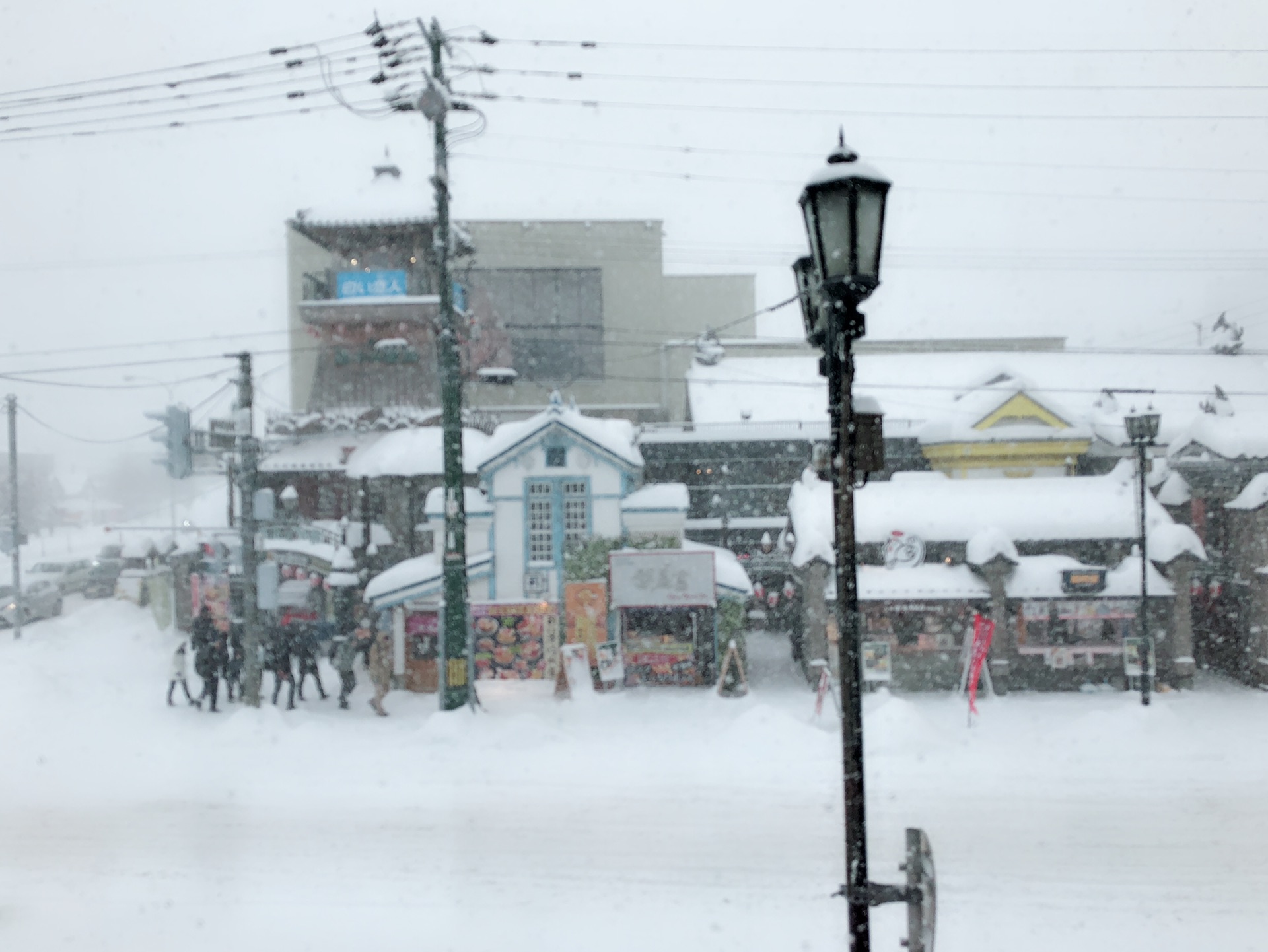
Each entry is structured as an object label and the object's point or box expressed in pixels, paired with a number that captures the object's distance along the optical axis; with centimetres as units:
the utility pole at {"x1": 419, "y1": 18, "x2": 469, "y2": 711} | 1526
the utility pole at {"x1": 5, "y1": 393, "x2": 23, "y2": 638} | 2719
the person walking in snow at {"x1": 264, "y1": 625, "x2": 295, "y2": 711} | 1684
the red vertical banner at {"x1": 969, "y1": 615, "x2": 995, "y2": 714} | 1638
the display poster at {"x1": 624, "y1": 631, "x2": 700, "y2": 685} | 1911
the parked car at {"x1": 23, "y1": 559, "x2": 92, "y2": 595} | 3428
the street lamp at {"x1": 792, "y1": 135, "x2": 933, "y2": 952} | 468
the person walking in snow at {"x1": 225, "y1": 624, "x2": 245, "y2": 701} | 1748
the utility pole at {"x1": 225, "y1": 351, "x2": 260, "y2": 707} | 1667
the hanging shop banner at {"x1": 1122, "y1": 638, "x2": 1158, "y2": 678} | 1812
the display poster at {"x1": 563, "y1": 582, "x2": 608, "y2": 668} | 1948
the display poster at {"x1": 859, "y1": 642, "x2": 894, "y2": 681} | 1820
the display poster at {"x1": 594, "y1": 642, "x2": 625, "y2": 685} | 1867
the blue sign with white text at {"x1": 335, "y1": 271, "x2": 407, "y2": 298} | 2908
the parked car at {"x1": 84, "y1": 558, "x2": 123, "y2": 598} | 3722
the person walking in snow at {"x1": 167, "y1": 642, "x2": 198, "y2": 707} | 1705
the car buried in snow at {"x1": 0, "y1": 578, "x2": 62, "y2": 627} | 2927
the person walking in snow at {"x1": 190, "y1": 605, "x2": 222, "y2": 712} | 1672
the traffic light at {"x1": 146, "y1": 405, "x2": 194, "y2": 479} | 1764
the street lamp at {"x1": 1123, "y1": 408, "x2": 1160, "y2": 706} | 1619
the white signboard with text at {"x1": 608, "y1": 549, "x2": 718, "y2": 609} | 1912
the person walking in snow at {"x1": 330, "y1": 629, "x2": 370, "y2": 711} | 1711
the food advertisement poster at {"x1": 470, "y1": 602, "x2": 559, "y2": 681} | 1906
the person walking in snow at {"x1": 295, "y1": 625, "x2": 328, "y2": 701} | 1775
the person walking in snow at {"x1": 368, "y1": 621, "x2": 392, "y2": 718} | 1678
